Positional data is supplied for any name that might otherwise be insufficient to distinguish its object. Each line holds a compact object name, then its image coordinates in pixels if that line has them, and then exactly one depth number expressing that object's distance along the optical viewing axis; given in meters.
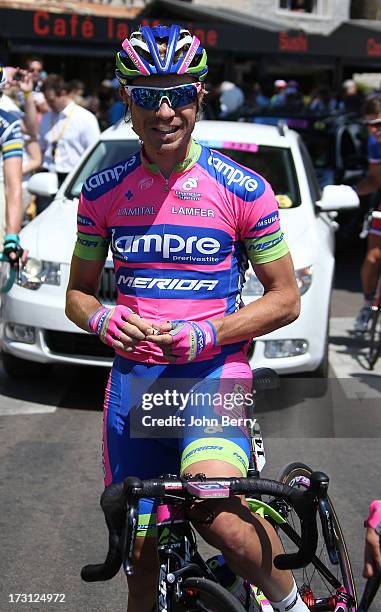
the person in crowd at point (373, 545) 2.45
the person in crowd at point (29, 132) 11.47
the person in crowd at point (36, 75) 12.73
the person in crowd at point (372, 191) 8.87
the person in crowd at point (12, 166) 6.04
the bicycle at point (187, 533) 2.60
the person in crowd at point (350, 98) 21.56
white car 6.81
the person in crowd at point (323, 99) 22.47
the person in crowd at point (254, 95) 23.16
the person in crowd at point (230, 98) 21.16
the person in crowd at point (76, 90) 12.83
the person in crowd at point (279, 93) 22.11
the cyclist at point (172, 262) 2.98
